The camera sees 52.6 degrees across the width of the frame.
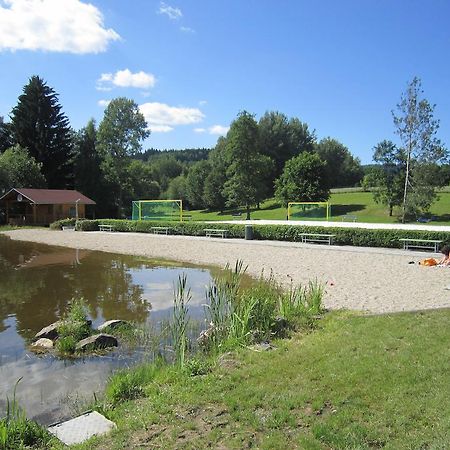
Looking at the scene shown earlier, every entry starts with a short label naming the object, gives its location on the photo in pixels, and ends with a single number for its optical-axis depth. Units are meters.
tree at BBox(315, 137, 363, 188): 74.44
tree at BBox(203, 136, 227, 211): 64.00
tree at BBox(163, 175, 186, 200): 76.44
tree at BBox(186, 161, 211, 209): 68.44
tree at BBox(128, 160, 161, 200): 57.84
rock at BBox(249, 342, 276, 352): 6.26
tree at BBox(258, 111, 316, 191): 70.56
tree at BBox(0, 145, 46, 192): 45.56
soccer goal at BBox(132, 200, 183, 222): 36.22
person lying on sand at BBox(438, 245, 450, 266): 14.55
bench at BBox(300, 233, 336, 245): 21.91
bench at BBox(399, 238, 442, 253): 18.55
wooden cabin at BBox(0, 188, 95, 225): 41.91
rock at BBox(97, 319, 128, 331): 8.50
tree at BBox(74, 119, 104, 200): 52.41
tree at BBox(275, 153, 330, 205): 45.84
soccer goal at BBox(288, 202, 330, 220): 34.50
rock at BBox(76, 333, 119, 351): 7.53
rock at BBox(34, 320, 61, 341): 8.14
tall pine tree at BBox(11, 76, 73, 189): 52.94
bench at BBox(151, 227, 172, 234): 29.53
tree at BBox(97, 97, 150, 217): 57.12
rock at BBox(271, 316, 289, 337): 7.18
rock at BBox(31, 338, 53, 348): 7.79
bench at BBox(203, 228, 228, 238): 26.21
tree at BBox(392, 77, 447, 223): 32.59
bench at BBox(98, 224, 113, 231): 33.19
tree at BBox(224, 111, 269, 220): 46.62
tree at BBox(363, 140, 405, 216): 36.59
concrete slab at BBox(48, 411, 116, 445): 4.24
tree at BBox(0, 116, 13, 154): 53.97
